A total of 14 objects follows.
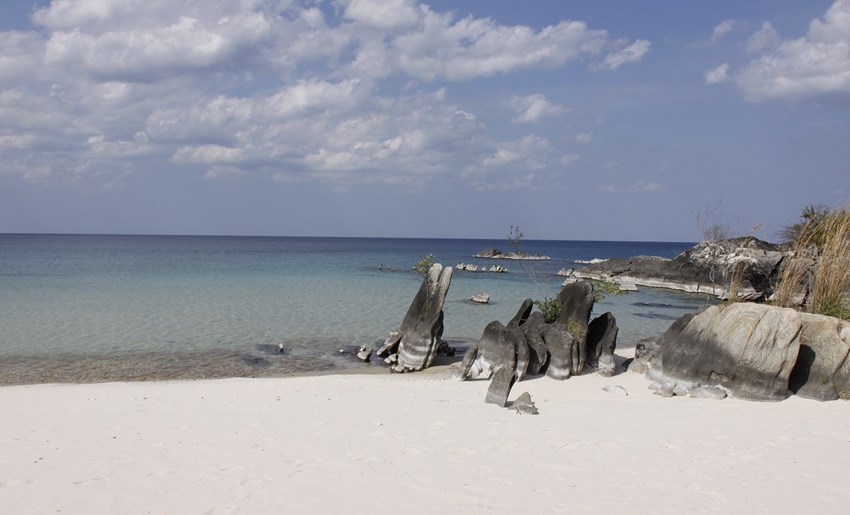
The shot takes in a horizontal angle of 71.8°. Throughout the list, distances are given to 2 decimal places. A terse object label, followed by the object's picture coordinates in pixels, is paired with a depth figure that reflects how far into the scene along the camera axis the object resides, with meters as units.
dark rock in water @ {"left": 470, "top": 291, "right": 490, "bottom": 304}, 34.00
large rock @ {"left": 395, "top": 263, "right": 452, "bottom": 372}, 17.94
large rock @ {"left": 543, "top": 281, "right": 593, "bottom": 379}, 15.03
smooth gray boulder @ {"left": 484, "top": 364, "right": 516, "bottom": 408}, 11.48
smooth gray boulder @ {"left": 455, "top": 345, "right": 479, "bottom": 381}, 14.93
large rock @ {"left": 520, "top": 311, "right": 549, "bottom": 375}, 15.11
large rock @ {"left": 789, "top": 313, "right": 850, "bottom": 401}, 11.83
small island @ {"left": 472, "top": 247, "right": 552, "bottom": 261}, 94.41
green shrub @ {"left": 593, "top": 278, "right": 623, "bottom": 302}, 18.17
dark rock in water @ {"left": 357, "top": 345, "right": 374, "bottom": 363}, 18.83
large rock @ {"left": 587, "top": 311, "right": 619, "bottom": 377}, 15.54
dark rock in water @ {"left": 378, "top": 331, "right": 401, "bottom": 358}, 19.19
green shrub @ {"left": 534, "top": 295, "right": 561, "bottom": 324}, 17.16
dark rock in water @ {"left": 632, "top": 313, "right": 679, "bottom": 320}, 30.51
